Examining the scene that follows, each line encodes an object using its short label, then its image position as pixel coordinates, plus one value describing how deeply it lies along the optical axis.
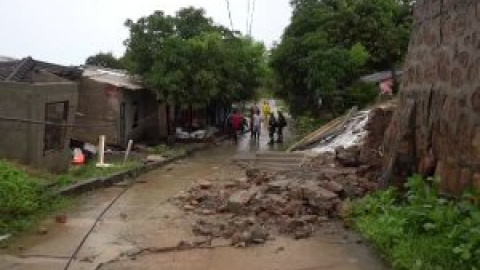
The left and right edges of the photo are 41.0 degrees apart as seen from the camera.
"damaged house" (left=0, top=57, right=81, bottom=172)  14.21
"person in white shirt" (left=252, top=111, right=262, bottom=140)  32.62
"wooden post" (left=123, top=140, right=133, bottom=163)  20.72
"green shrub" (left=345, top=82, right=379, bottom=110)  27.02
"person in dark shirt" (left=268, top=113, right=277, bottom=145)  30.70
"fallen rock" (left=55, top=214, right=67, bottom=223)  10.83
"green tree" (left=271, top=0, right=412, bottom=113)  26.98
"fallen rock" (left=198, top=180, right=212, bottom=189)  13.90
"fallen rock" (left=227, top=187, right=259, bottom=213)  10.94
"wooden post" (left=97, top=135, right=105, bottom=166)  18.41
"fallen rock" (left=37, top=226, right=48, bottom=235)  9.83
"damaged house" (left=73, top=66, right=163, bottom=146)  24.08
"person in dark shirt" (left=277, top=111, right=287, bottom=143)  30.58
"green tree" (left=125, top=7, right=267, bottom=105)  26.97
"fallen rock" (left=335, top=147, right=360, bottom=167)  13.48
